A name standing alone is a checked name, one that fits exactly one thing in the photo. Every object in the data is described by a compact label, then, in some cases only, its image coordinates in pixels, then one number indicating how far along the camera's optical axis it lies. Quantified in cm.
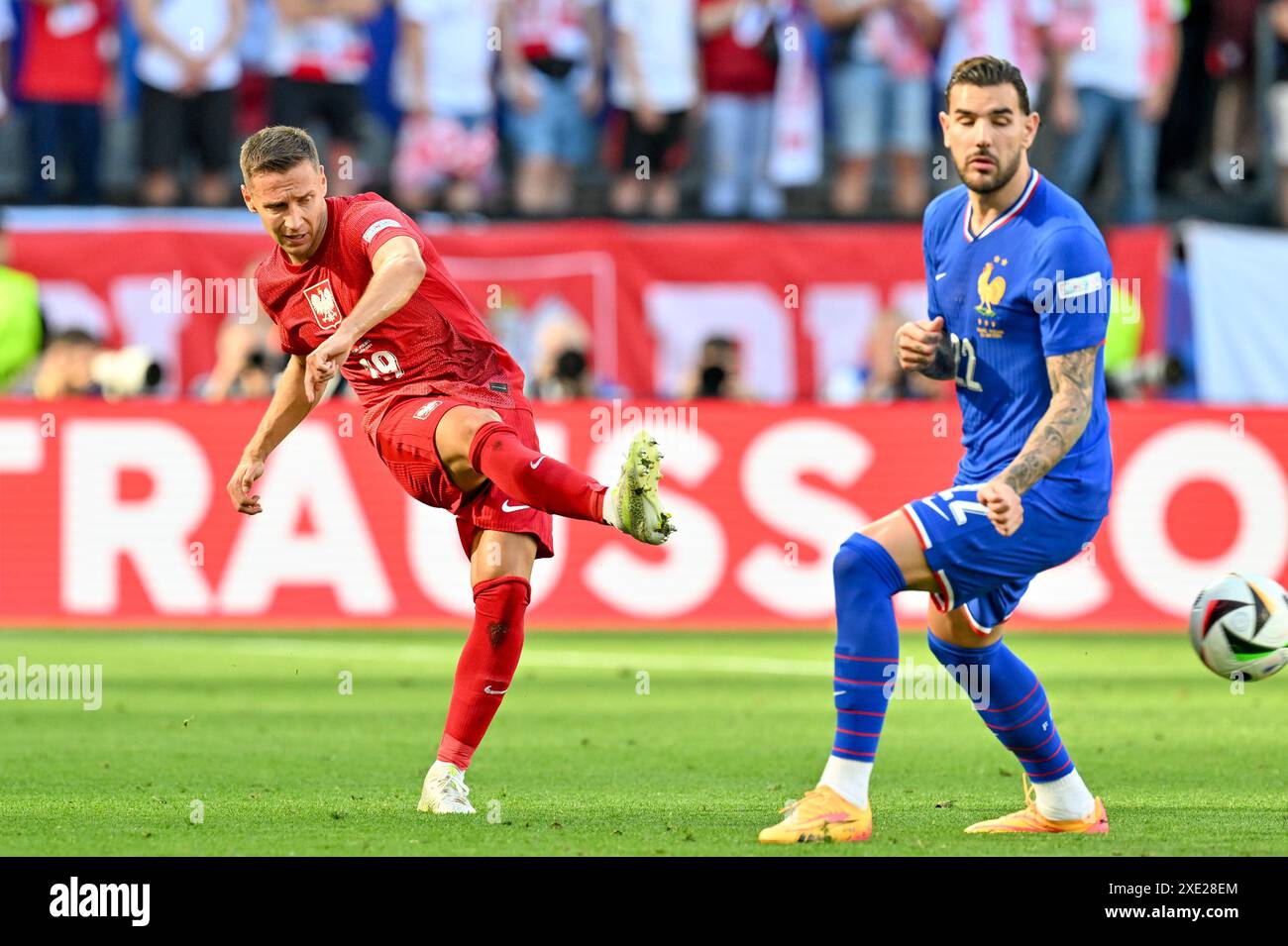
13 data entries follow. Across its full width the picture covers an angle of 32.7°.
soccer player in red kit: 750
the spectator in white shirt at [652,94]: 1819
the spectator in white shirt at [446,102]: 1797
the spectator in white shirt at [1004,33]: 1780
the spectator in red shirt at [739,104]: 1850
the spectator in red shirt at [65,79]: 1803
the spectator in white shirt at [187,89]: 1780
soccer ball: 735
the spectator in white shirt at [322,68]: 1797
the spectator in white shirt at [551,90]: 1803
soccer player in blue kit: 673
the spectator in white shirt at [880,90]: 1842
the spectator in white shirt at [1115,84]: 1827
